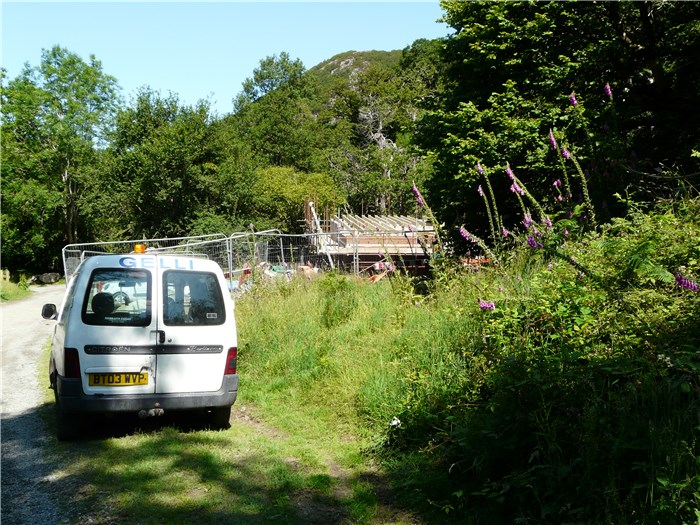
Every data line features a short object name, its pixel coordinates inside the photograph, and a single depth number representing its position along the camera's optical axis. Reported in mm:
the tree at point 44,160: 38156
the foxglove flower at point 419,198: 6867
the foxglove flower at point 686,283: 4105
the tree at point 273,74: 75688
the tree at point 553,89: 10859
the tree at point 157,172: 37500
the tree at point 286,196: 42188
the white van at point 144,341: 5742
